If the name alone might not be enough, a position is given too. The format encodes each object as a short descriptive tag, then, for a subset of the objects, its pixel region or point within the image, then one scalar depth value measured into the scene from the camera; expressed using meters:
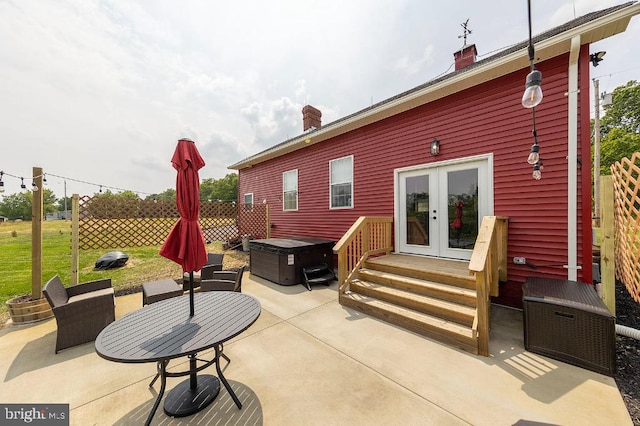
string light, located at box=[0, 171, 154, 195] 3.91
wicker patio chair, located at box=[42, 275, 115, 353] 2.68
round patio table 1.51
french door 4.31
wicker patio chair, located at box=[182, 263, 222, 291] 4.34
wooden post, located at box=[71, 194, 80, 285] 4.19
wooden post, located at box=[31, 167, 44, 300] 3.50
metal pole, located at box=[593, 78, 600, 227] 8.88
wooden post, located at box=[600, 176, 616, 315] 2.94
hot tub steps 5.04
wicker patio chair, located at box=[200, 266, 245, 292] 3.45
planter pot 3.33
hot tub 5.11
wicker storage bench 2.20
